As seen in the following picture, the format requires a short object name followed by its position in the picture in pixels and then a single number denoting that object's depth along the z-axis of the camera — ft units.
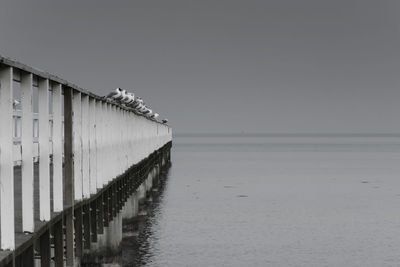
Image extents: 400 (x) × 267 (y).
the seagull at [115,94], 79.57
